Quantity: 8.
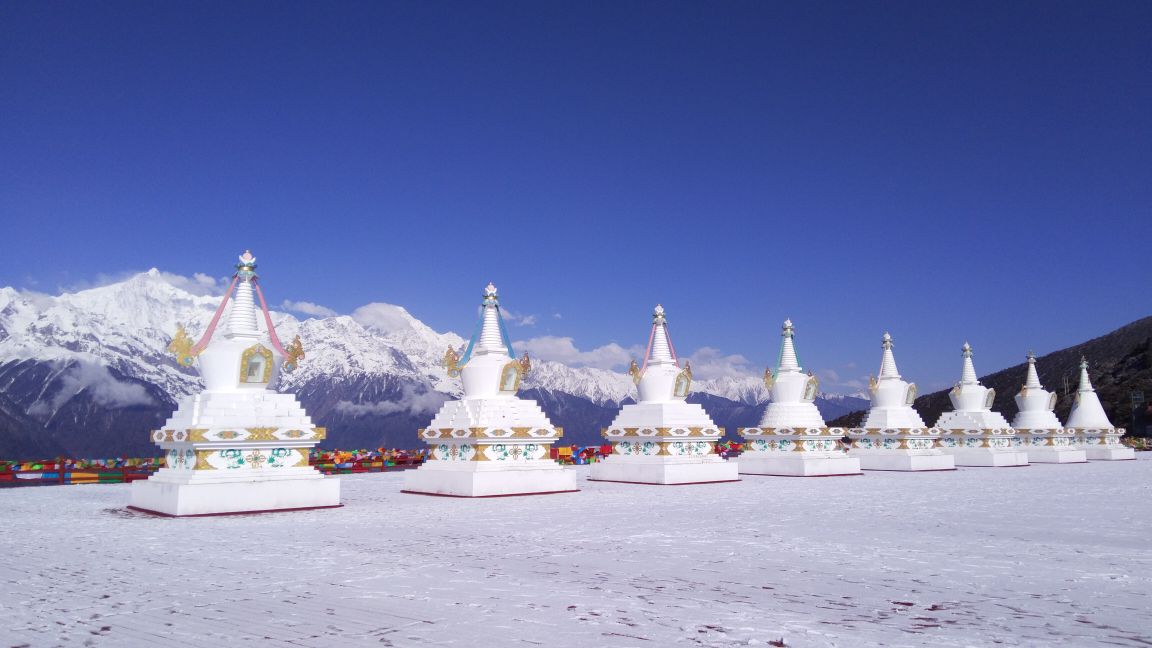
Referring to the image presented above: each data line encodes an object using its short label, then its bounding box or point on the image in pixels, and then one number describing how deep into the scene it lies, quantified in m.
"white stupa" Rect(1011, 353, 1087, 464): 40.09
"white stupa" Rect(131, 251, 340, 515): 16.78
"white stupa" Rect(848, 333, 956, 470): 33.44
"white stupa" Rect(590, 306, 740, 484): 25.31
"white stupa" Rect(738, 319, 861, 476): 29.41
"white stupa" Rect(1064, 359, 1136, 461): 42.81
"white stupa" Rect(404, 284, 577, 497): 21.06
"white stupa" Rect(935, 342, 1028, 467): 36.75
